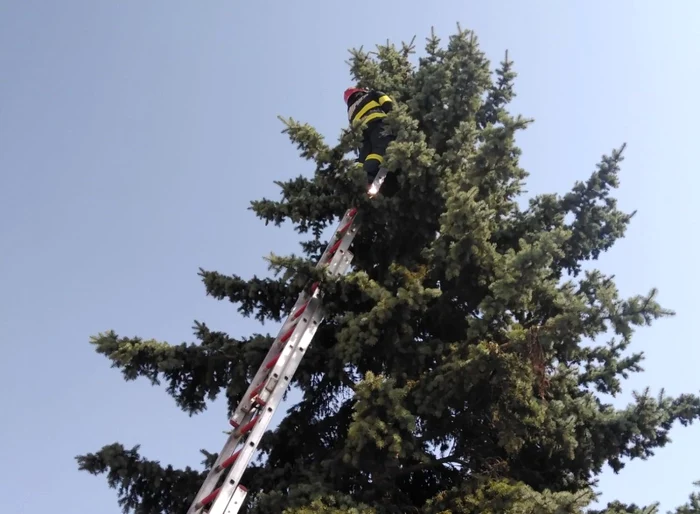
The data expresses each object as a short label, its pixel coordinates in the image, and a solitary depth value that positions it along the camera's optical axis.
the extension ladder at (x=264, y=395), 7.39
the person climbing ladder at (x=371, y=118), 11.33
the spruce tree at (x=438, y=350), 7.68
